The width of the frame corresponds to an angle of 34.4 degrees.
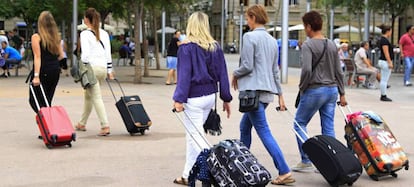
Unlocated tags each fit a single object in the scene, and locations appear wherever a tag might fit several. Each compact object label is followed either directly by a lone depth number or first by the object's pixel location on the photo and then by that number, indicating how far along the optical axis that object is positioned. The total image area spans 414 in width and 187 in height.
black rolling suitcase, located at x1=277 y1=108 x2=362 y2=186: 6.30
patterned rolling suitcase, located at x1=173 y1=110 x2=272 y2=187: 5.32
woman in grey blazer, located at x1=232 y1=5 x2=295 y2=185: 6.48
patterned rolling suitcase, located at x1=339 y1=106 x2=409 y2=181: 6.83
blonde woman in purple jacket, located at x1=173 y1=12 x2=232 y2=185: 6.21
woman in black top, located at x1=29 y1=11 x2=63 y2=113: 8.83
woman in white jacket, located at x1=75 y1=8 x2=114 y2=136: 9.45
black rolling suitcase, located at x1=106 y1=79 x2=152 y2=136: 9.60
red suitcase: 8.38
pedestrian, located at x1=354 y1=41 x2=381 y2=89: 18.96
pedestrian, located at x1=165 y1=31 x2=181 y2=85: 19.91
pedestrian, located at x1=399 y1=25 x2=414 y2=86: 18.86
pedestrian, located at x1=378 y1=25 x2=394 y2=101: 15.09
